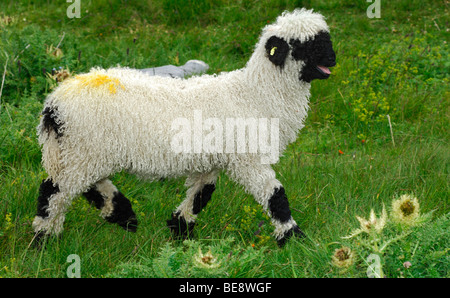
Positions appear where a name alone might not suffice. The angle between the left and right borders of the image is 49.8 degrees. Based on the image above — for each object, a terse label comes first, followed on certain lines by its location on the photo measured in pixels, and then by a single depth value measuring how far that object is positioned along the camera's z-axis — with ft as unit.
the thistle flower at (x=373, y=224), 8.30
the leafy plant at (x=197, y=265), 8.45
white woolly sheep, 10.11
